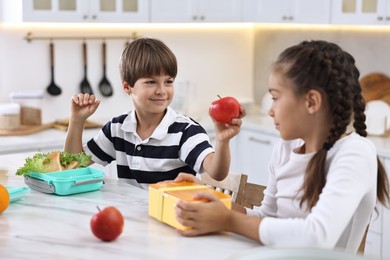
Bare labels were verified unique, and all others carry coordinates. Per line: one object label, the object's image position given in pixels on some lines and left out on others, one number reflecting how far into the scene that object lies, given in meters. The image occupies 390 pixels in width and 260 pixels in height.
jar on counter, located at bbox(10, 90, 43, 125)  4.28
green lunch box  2.26
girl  1.75
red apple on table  1.79
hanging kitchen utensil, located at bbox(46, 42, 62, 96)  4.47
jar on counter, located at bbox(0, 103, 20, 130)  4.14
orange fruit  2.04
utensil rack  4.40
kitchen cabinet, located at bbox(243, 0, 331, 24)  4.36
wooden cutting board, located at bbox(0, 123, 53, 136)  4.08
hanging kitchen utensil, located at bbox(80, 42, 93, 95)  4.56
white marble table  1.73
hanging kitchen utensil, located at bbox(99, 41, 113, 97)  4.63
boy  2.61
